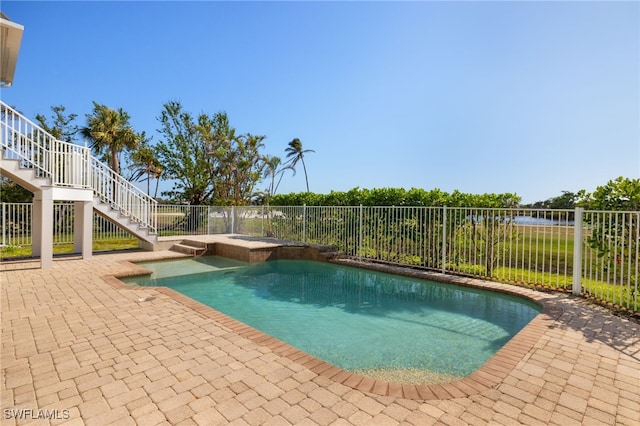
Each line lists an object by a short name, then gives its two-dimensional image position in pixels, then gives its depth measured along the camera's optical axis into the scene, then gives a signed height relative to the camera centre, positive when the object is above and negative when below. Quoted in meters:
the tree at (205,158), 20.83 +3.63
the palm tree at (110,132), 18.25 +4.80
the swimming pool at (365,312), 3.80 -1.89
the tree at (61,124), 20.33 +5.95
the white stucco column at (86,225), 8.85 -0.56
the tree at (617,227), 4.79 -0.24
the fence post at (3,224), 11.06 -0.71
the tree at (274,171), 29.66 +4.14
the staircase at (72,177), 7.37 +0.85
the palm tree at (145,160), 21.59 +3.63
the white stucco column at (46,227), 7.45 -0.54
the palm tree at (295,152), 36.16 +7.21
